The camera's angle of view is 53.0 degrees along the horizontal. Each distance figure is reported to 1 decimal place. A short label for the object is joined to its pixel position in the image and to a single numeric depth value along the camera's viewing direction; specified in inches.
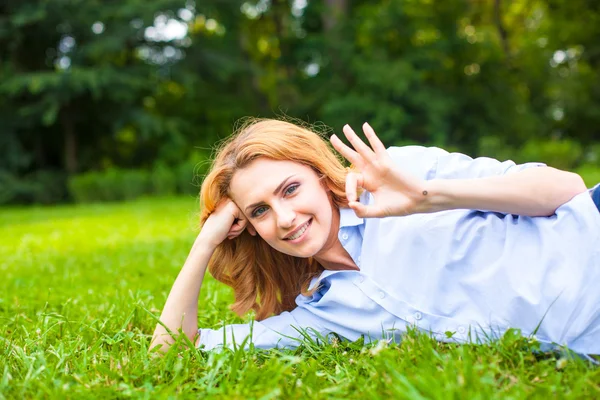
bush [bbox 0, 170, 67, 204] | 733.3
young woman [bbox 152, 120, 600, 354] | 87.7
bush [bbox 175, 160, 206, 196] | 648.4
